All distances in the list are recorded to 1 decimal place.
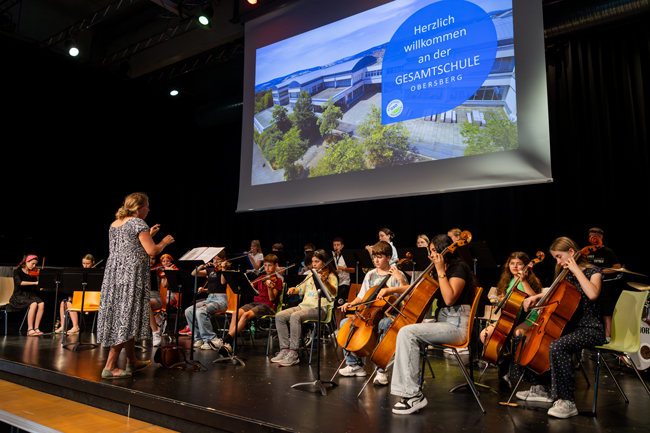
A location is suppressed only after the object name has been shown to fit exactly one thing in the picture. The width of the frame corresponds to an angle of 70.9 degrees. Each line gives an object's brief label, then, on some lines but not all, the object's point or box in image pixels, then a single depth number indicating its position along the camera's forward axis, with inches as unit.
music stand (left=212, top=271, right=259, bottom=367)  167.2
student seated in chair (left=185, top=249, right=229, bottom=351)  200.7
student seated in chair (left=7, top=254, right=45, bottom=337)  257.8
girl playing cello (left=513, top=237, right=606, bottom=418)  107.9
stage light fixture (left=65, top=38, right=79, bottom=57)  332.8
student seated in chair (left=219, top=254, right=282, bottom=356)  190.5
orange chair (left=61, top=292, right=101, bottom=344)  224.2
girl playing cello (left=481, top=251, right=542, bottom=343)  138.7
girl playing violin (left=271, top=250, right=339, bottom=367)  172.4
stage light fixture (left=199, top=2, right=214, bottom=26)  277.1
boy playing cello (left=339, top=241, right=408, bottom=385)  143.8
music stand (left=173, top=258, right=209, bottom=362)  155.6
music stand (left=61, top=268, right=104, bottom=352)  209.9
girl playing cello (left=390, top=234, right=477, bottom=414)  108.5
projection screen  190.4
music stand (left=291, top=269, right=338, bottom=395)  124.6
